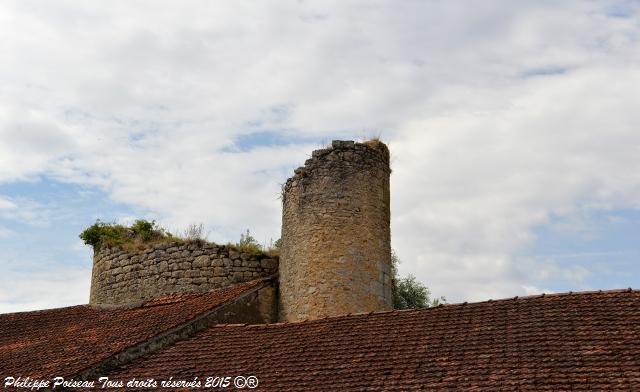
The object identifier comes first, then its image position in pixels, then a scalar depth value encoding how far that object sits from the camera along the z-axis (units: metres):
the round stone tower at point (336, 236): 15.09
